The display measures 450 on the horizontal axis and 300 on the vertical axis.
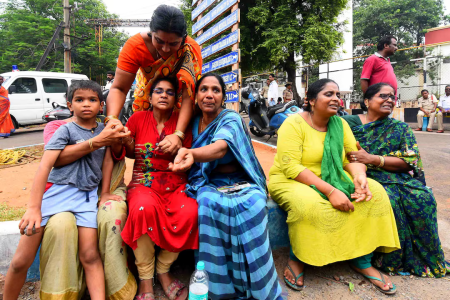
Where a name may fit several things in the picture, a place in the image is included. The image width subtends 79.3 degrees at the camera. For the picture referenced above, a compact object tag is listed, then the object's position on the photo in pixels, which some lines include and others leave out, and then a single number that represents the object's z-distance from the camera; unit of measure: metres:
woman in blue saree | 1.69
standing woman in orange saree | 2.08
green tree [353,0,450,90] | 22.27
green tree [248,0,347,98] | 11.07
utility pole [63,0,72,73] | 12.71
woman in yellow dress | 1.91
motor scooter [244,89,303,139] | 6.14
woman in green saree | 2.09
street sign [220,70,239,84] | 5.36
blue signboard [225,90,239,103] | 5.51
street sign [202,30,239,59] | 5.36
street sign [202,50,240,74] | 5.37
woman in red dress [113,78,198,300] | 1.70
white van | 9.01
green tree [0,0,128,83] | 16.44
